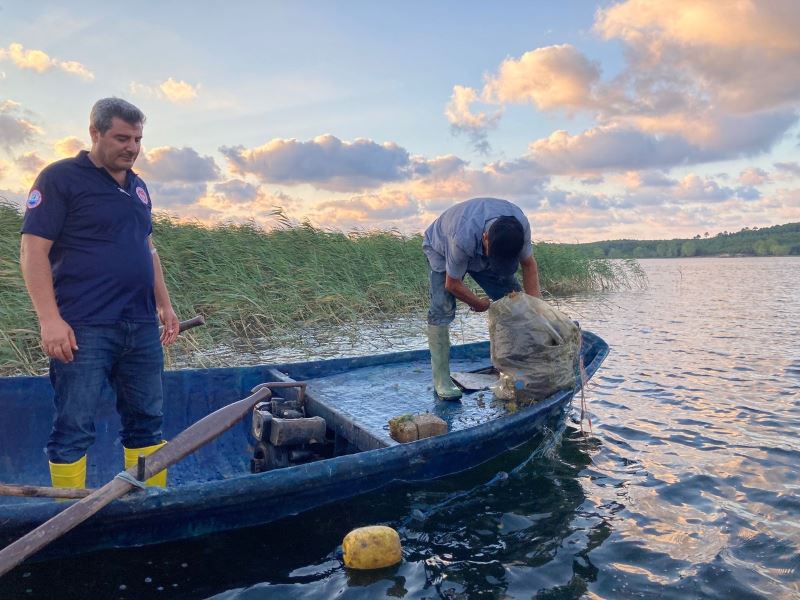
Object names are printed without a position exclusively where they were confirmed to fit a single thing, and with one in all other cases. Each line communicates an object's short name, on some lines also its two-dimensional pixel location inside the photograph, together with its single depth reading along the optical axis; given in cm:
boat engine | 384
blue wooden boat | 288
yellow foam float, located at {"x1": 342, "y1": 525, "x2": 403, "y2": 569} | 314
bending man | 438
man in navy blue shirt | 284
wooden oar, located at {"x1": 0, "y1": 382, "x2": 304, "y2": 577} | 236
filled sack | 454
